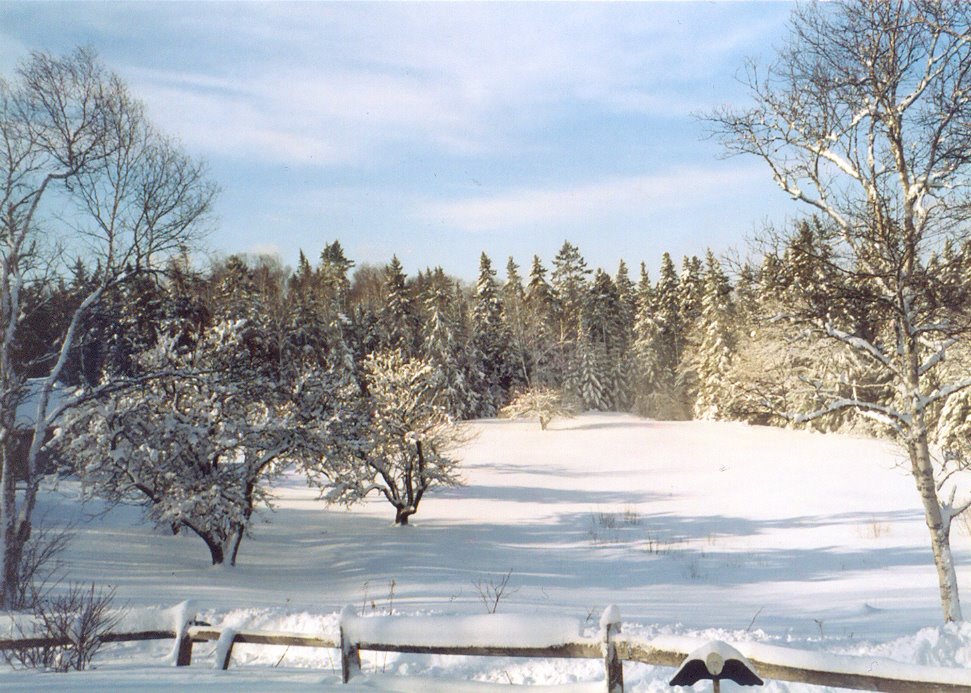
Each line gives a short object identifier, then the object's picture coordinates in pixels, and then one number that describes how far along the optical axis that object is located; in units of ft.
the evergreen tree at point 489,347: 197.77
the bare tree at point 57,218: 41.39
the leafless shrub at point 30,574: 37.91
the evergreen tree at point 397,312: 187.50
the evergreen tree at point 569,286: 230.68
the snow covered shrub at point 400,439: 74.79
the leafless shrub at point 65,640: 21.01
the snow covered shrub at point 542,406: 154.20
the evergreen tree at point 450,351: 181.37
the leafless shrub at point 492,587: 40.16
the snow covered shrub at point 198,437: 51.93
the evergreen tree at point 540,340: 202.18
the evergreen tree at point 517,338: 201.77
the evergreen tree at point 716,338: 176.29
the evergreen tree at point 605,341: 207.00
